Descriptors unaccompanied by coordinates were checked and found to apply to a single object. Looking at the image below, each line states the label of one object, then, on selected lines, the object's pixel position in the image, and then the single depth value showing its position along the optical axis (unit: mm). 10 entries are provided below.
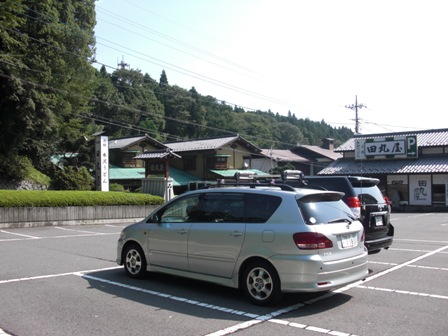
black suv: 8609
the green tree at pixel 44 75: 21906
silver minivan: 5727
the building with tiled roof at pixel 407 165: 36188
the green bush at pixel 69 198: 17969
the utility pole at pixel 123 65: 79750
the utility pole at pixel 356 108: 53791
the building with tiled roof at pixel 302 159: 57438
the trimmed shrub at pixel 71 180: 25781
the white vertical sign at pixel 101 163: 24312
